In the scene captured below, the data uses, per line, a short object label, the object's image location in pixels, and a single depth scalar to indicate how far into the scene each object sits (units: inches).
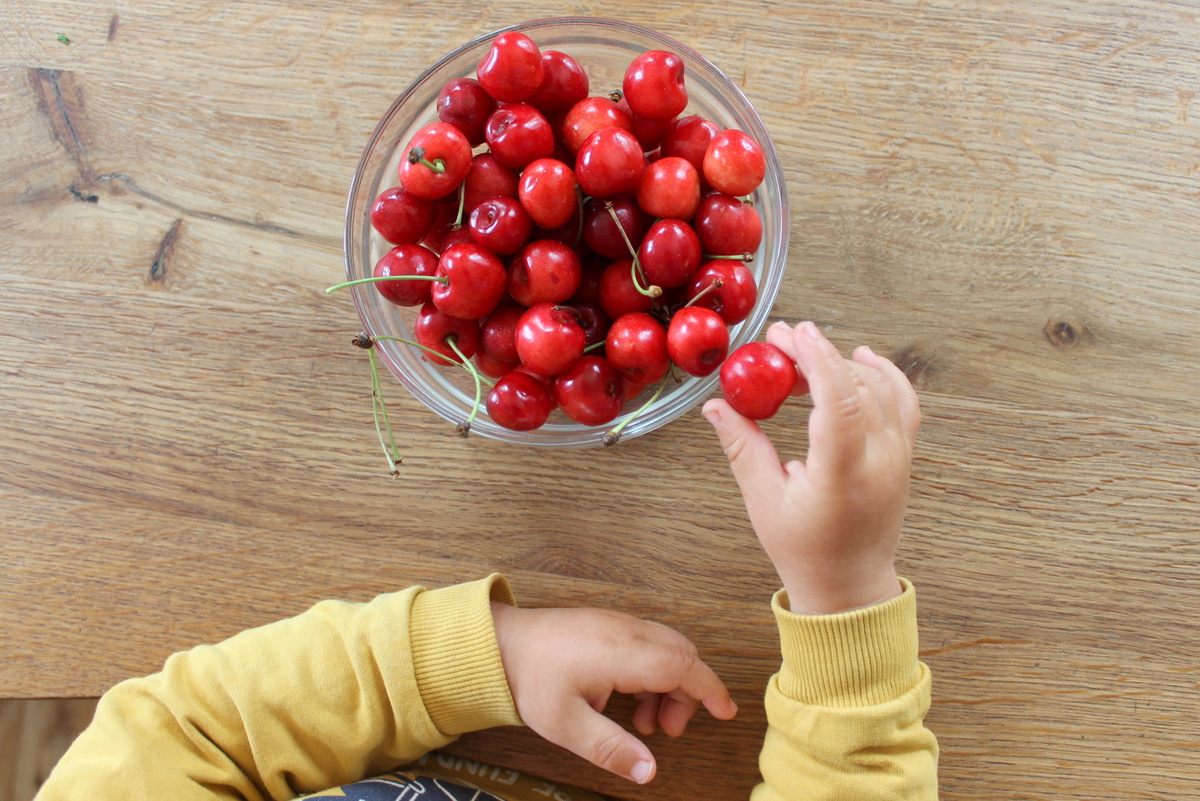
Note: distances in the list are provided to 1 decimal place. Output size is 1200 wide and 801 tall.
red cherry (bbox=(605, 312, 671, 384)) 24.2
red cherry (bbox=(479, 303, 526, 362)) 25.9
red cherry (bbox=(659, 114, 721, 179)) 25.7
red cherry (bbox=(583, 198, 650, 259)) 25.2
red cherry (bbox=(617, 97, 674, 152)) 26.7
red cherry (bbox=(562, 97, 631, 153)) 25.2
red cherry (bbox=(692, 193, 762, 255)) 24.8
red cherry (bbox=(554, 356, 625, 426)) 25.0
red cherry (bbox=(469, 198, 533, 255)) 24.2
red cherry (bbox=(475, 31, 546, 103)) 24.2
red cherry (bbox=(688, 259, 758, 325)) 24.5
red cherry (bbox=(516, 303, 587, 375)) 23.5
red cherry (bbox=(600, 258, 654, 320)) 25.2
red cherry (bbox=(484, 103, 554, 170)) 24.4
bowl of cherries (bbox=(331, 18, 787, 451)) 24.0
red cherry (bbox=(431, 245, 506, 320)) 23.7
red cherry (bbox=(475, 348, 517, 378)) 27.1
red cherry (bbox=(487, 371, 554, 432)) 25.2
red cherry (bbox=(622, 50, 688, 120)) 24.8
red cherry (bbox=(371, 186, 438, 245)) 25.2
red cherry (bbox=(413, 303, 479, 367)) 25.9
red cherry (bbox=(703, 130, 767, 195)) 24.3
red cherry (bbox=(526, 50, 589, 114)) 26.1
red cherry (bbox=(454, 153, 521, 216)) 25.5
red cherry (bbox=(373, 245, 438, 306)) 25.3
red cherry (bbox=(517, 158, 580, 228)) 23.8
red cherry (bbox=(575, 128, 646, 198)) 23.5
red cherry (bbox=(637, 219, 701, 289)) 23.7
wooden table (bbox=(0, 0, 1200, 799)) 30.9
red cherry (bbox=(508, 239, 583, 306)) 24.3
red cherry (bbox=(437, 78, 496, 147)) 25.8
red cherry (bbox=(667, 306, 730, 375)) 23.4
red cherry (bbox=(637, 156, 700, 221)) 24.4
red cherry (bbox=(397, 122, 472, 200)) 23.7
